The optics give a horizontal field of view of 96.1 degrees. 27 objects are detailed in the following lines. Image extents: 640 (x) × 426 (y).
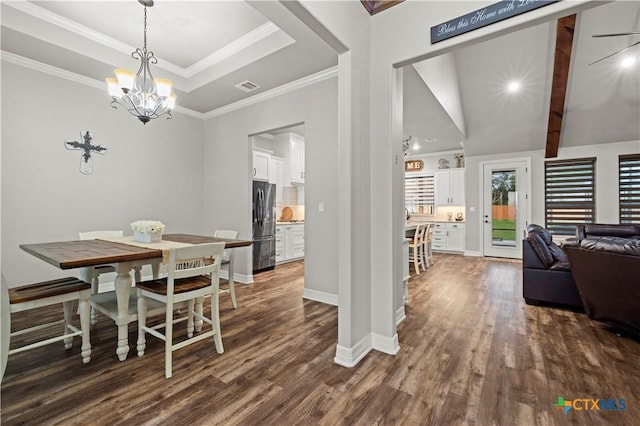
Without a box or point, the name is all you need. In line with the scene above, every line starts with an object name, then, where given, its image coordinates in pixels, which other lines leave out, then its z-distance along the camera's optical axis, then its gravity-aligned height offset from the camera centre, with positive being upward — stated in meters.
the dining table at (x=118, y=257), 1.87 -0.31
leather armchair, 3.24 -0.77
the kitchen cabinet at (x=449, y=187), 7.48 +0.62
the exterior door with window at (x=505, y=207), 6.46 +0.08
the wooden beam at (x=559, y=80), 3.91 +2.08
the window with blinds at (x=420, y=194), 8.05 +0.47
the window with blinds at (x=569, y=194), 5.97 +0.35
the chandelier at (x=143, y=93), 2.64 +1.16
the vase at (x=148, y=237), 2.74 -0.25
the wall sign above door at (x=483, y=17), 1.77 +1.27
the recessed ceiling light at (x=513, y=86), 4.87 +2.13
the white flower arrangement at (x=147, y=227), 2.70 -0.15
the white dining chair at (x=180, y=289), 2.02 -0.59
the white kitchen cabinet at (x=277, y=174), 5.95 +0.79
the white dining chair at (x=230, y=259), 3.24 -0.58
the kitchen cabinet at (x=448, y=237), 7.19 -0.67
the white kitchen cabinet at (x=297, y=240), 6.08 -0.63
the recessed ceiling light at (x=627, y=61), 3.98 +2.10
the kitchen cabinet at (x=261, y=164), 5.50 +0.92
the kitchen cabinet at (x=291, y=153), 6.33 +1.29
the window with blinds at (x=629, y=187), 5.52 +0.45
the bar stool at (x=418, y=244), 5.00 -0.59
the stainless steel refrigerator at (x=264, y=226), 4.82 -0.26
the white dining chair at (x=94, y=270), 2.74 -0.57
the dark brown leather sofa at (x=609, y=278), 2.35 -0.59
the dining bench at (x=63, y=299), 1.92 -0.61
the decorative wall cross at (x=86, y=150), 3.73 +0.80
